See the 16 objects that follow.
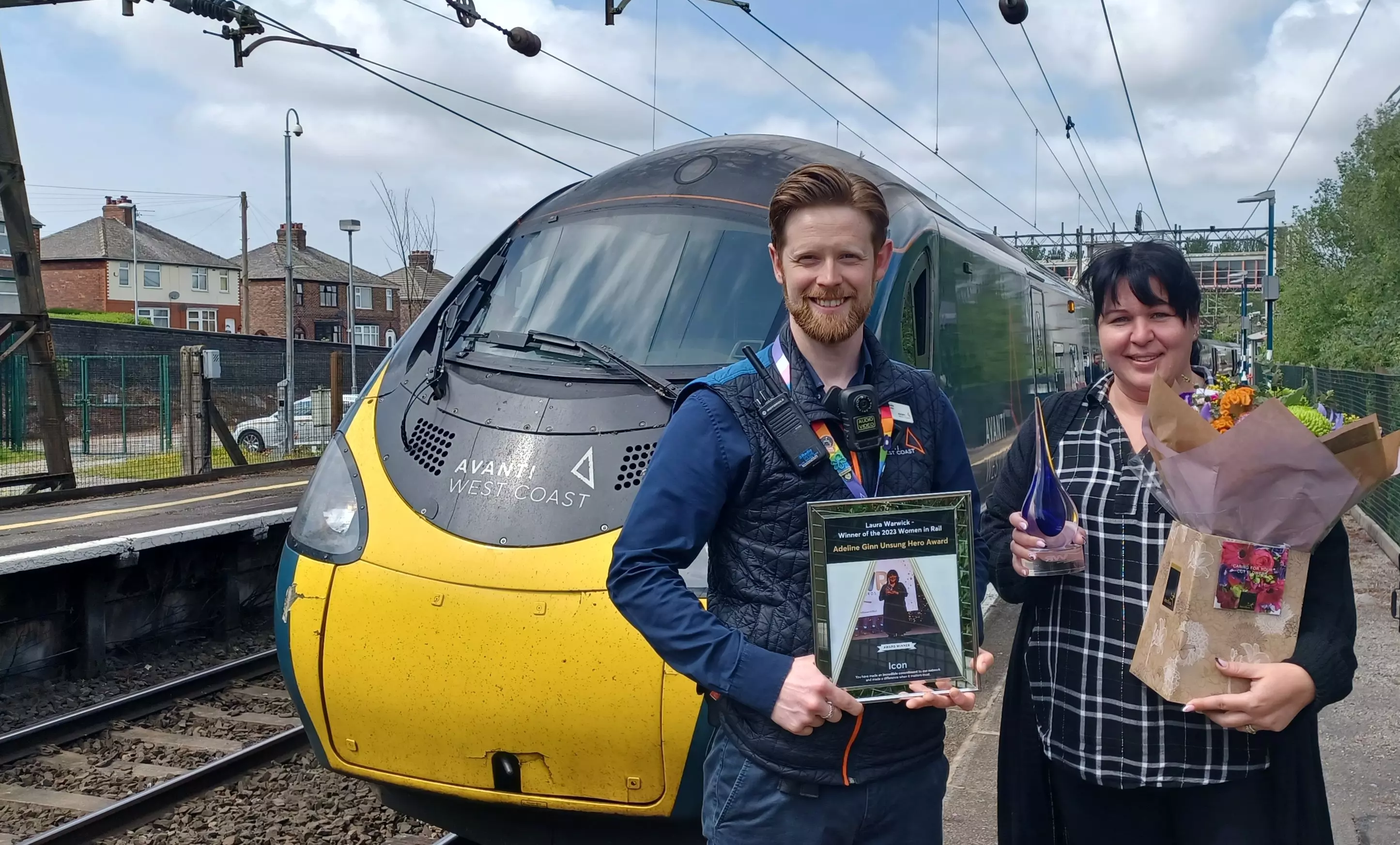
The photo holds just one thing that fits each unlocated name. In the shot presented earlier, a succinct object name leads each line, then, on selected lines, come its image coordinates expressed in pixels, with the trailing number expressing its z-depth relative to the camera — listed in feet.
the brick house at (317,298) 203.41
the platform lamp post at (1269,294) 94.53
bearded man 6.79
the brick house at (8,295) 106.52
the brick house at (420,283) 118.42
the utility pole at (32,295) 43.42
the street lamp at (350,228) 92.52
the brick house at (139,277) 197.57
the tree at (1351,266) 97.14
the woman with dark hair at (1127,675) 7.39
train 11.93
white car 75.92
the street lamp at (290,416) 68.90
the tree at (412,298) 116.26
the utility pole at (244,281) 162.09
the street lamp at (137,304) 170.57
